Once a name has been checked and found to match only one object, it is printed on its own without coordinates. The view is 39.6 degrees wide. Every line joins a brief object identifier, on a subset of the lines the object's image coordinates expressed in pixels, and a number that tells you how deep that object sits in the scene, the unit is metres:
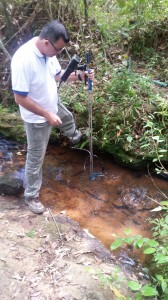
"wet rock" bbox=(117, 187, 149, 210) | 3.31
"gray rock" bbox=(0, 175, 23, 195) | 3.30
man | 2.36
